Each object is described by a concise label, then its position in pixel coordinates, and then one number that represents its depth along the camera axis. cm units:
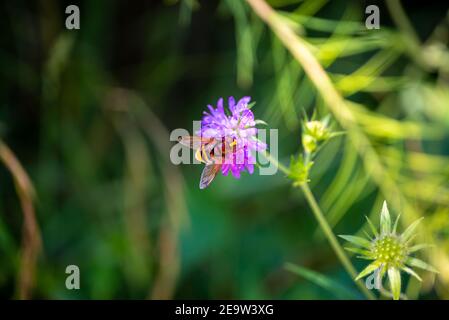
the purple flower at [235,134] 43
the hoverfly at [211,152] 43
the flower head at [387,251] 43
